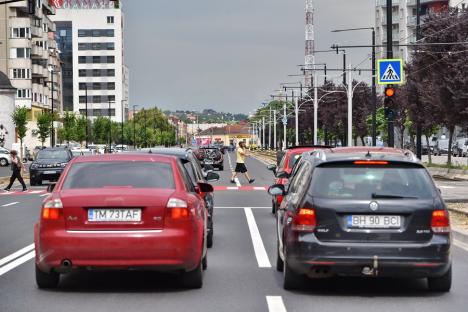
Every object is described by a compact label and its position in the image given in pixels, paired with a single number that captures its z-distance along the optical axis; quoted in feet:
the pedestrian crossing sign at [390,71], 96.32
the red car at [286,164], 63.76
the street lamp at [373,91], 159.84
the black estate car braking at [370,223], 29.66
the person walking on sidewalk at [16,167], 111.65
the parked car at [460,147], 283.38
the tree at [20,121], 283.18
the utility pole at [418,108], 148.77
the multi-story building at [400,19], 404.12
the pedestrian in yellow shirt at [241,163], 124.77
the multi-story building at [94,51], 593.42
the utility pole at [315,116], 242.17
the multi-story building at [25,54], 349.41
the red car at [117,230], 29.78
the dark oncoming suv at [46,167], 129.90
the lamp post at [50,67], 386.32
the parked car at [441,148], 315.62
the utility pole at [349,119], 183.95
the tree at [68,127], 350.23
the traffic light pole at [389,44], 100.99
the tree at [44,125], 300.40
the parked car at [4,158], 244.03
